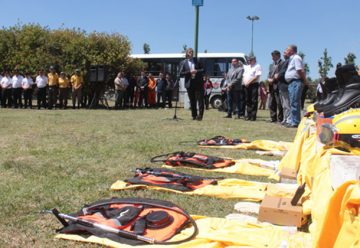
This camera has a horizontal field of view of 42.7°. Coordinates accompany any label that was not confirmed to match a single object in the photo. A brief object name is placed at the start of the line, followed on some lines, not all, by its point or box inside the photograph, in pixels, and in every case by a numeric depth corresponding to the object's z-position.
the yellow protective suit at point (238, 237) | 2.96
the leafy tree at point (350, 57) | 43.26
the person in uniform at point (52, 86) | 20.34
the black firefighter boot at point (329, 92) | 4.93
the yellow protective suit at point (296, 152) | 5.08
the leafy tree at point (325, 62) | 46.91
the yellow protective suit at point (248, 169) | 5.48
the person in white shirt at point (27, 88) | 20.51
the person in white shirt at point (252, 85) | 13.23
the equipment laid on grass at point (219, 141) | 7.61
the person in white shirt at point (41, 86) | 20.25
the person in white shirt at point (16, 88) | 20.61
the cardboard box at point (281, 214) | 3.43
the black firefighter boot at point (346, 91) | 4.56
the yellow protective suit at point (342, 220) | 1.99
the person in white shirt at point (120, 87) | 21.03
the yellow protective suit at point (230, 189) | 4.31
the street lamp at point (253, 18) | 43.66
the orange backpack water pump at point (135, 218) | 3.13
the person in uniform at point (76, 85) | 20.88
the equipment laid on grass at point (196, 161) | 5.73
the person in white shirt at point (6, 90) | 20.67
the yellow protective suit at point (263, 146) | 7.37
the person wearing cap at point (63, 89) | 20.59
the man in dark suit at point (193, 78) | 12.46
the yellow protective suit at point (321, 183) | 2.39
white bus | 23.67
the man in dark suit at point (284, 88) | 11.26
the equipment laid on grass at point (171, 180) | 4.52
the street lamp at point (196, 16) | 14.52
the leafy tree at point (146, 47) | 62.84
